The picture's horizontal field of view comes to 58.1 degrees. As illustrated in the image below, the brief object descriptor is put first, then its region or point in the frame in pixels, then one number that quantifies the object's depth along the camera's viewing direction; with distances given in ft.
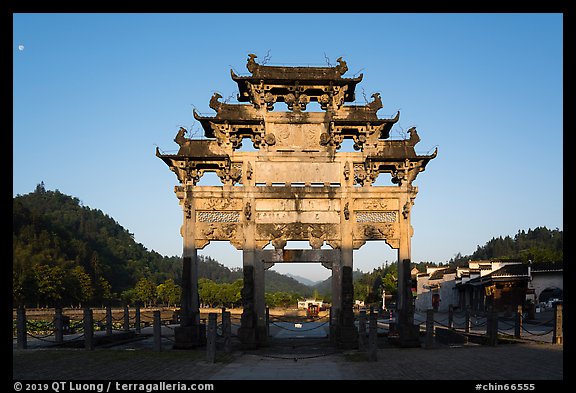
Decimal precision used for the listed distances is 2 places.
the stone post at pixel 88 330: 60.54
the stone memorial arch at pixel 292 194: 65.00
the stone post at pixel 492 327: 59.82
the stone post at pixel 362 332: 57.16
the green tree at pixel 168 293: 304.09
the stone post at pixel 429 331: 59.52
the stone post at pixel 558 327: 58.13
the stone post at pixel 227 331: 56.54
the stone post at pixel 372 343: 49.47
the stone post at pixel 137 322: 86.63
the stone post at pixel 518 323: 66.39
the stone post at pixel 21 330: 60.49
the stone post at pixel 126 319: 79.21
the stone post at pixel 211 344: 49.32
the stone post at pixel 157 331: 59.47
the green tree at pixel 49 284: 231.91
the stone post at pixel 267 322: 66.65
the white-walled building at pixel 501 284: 131.54
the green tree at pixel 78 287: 248.73
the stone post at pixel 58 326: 65.98
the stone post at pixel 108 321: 73.49
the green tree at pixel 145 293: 304.50
